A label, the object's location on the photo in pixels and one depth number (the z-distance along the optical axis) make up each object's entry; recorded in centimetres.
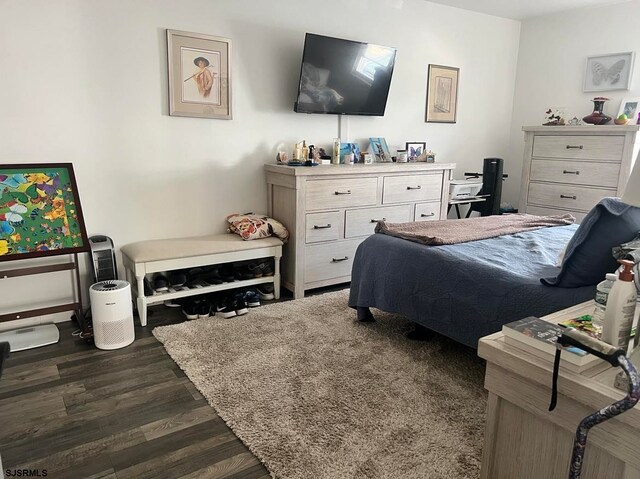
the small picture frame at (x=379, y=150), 433
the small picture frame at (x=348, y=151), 406
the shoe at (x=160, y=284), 323
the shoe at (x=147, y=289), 328
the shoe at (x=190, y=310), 325
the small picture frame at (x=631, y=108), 428
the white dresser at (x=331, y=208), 358
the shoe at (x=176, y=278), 336
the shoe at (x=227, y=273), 351
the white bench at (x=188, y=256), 311
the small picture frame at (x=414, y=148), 453
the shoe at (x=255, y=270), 358
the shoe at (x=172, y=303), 349
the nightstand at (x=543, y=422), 111
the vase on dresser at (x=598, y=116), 438
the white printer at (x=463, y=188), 446
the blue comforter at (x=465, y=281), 217
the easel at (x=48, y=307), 280
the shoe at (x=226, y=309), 327
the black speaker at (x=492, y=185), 472
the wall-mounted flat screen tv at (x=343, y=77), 374
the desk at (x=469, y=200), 452
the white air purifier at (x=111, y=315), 275
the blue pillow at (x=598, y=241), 191
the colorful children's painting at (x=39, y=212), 272
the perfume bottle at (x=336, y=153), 398
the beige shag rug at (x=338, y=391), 188
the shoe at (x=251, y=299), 347
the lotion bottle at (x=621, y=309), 119
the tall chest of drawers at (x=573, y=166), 398
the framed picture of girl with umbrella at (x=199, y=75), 333
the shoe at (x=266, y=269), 362
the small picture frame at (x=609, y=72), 438
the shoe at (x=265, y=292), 365
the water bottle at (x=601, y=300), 135
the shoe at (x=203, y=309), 328
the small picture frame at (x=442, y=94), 470
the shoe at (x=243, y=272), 354
